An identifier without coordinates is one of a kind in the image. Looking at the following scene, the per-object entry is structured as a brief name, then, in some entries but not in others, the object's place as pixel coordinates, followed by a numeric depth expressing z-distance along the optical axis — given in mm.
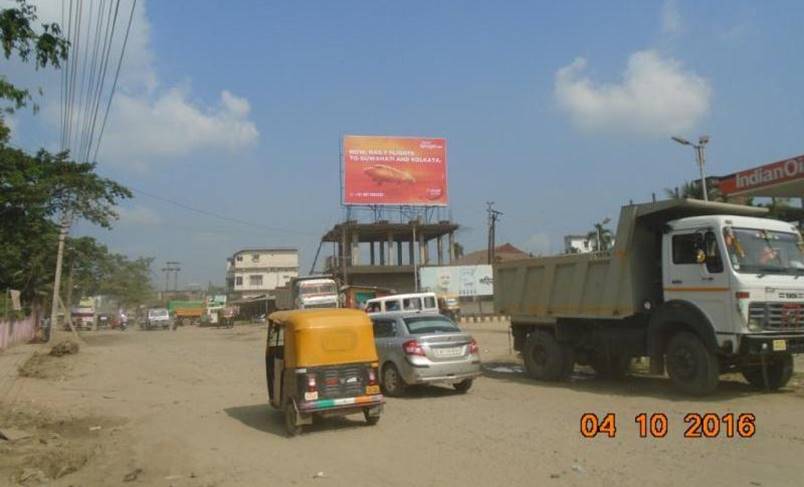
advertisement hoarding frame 55022
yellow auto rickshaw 9508
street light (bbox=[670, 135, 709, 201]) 29188
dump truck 10758
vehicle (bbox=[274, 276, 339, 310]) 40031
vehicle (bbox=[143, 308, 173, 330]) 66938
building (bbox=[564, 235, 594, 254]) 56831
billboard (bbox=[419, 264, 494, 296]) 55094
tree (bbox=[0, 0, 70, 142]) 8695
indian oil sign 23812
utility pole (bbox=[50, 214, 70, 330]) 35469
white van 27484
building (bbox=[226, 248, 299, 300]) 120125
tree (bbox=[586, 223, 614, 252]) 47469
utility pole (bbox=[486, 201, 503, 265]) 59938
